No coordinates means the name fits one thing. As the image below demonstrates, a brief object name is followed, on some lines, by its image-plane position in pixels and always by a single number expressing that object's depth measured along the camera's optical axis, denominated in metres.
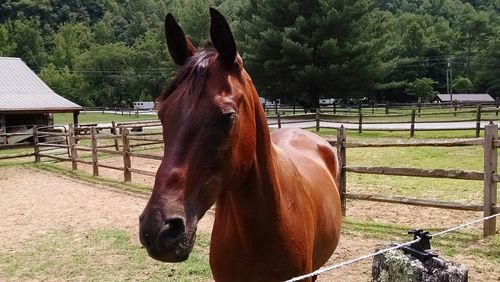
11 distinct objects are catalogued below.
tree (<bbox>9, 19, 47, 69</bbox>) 76.56
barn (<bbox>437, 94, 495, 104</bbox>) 54.92
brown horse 1.47
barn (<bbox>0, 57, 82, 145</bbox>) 22.83
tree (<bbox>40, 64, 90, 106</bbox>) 63.29
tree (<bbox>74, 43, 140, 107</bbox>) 66.06
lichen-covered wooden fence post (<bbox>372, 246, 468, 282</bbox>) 1.88
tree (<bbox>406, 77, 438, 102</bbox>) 60.62
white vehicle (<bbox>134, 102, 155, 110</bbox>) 58.78
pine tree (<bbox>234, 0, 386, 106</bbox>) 30.97
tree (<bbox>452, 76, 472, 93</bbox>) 65.00
